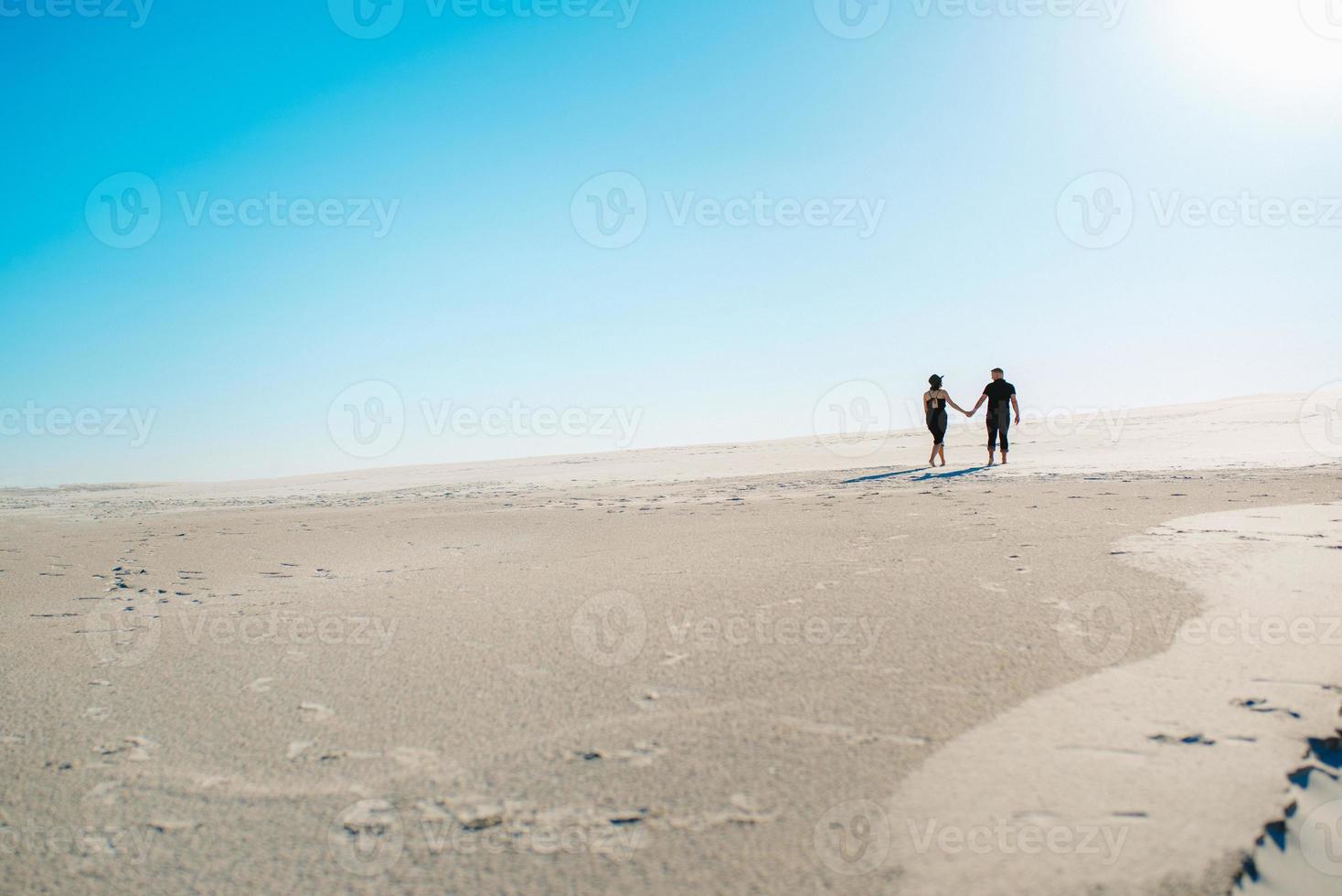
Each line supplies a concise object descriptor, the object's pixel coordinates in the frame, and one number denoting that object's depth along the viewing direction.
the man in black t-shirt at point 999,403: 12.77
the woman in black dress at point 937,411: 13.38
